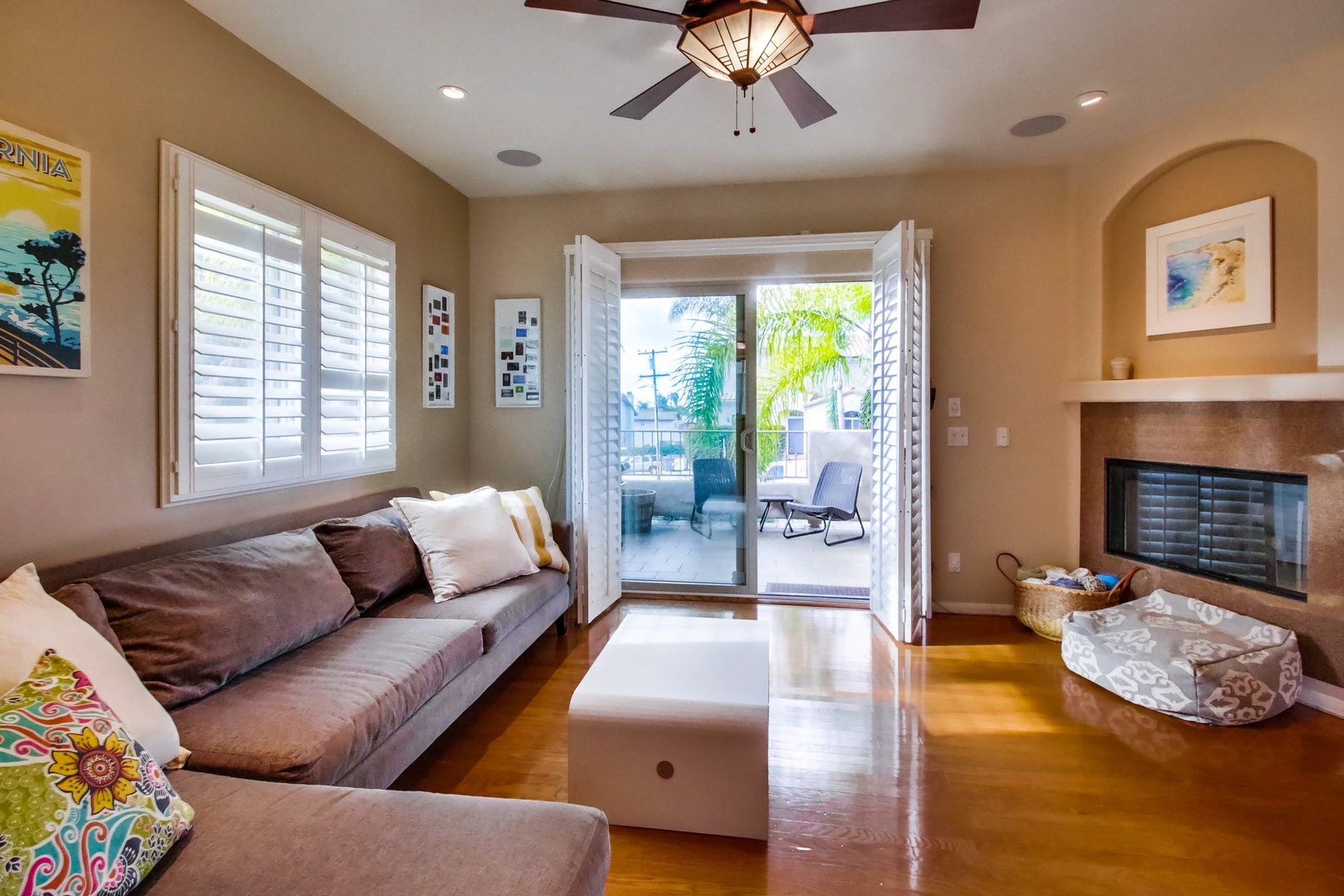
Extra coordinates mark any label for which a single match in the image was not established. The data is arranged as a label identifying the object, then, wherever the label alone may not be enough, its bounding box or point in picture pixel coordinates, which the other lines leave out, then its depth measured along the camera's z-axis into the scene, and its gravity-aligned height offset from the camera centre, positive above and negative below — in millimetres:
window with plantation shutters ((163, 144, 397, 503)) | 2035 +409
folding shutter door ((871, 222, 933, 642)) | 3158 +59
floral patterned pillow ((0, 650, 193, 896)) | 875 -555
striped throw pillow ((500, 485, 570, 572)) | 3021 -421
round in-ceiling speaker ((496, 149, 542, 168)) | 3350 +1589
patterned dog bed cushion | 2312 -862
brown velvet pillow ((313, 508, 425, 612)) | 2365 -448
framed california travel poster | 1588 +506
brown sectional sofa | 1047 -685
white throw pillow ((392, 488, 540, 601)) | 2586 -434
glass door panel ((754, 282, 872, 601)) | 6070 +473
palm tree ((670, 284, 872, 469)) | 6531 +1088
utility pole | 4043 +449
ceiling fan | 1741 +1238
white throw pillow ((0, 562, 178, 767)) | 1229 -434
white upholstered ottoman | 1690 -862
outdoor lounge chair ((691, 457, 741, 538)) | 4000 -281
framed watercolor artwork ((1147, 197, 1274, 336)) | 2744 +832
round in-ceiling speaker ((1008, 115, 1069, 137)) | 2924 +1553
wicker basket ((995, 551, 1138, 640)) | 3139 -820
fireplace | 2463 -284
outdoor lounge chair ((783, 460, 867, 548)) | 5355 -452
